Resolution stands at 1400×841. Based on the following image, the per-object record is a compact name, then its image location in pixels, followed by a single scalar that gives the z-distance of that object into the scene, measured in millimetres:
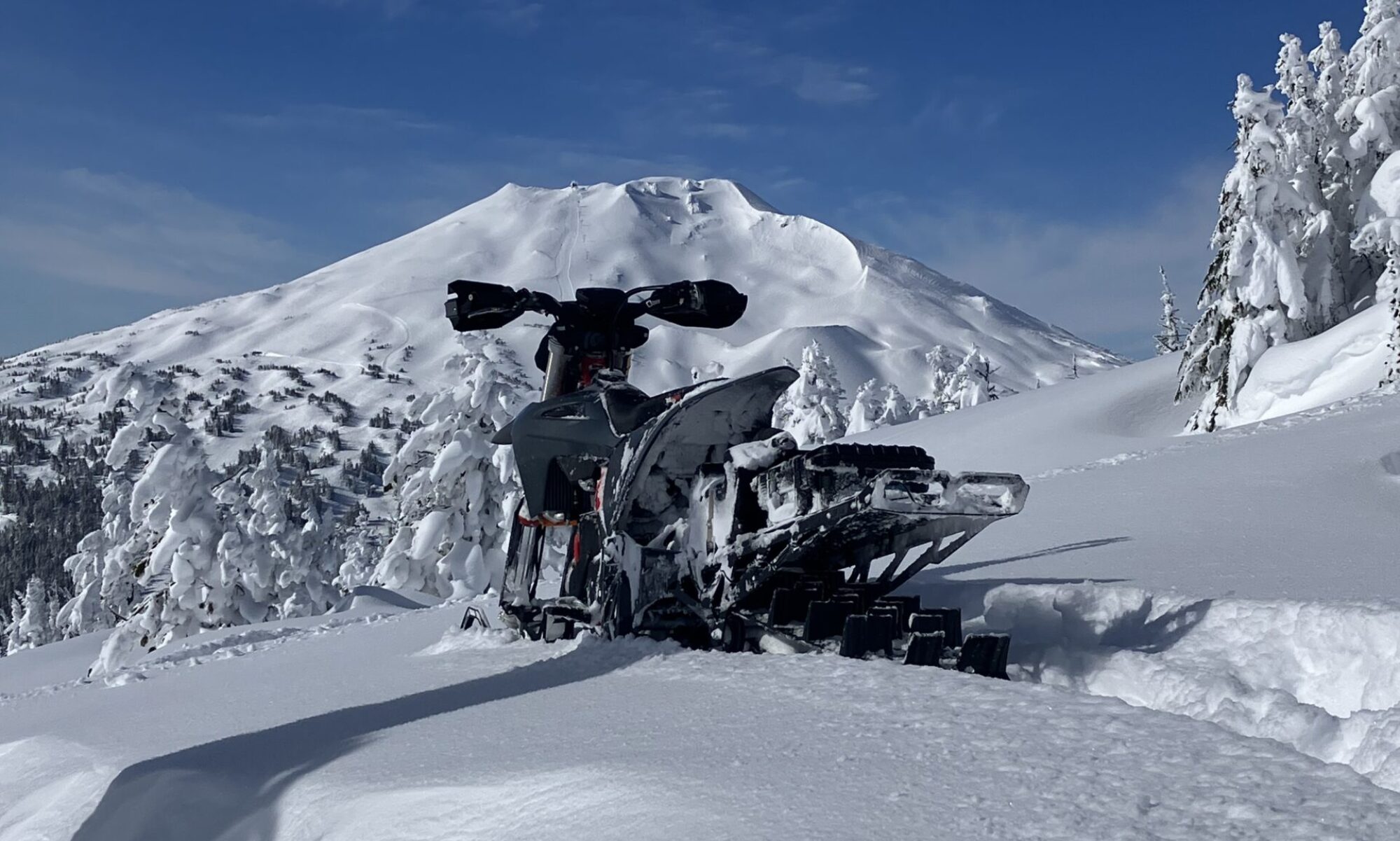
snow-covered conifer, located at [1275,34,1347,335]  23297
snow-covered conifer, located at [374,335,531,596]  22688
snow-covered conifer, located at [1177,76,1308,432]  22547
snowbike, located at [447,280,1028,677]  4246
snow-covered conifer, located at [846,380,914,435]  46031
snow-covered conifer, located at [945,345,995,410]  45031
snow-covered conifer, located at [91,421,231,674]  23094
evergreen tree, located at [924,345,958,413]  52844
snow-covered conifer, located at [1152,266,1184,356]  61969
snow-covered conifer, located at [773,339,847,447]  42375
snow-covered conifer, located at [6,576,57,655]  57162
